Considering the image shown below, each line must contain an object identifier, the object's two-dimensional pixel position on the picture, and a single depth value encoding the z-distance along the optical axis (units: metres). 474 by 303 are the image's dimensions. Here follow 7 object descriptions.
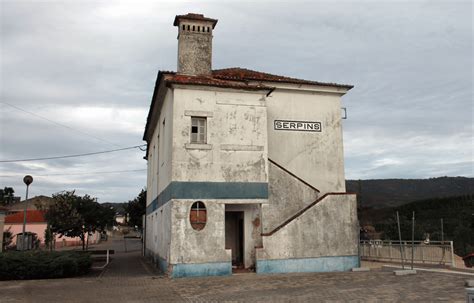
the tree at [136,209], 42.41
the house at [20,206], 67.67
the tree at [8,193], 96.09
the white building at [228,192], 16.06
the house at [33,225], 56.05
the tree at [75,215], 26.88
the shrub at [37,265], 15.61
